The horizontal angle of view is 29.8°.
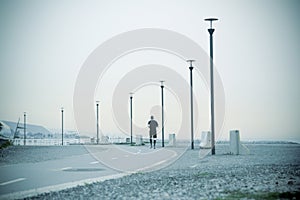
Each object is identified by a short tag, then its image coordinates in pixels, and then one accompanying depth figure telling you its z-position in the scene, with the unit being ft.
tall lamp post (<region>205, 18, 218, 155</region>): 100.80
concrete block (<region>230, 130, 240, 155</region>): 100.48
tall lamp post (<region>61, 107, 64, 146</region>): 306.90
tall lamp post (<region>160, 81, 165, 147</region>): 183.32
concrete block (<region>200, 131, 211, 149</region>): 128.16
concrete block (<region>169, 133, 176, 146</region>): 162.71
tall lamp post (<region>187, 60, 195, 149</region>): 139.64
